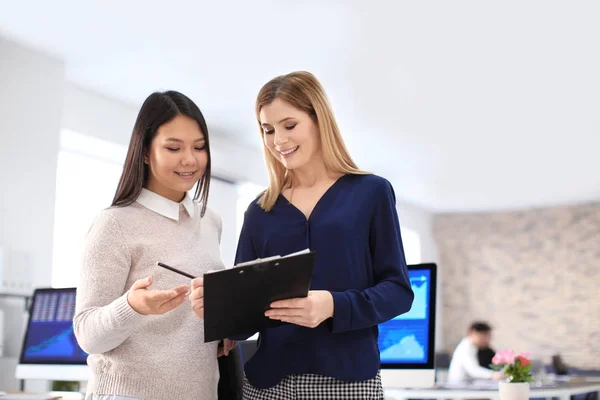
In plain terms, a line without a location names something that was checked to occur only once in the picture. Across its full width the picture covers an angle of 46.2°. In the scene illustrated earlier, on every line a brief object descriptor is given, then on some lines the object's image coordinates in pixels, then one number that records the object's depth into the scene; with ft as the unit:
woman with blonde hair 4.46
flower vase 7.97
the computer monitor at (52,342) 9.48
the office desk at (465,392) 11.25
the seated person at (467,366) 20.65
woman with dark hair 4.65
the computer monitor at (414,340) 7.18
